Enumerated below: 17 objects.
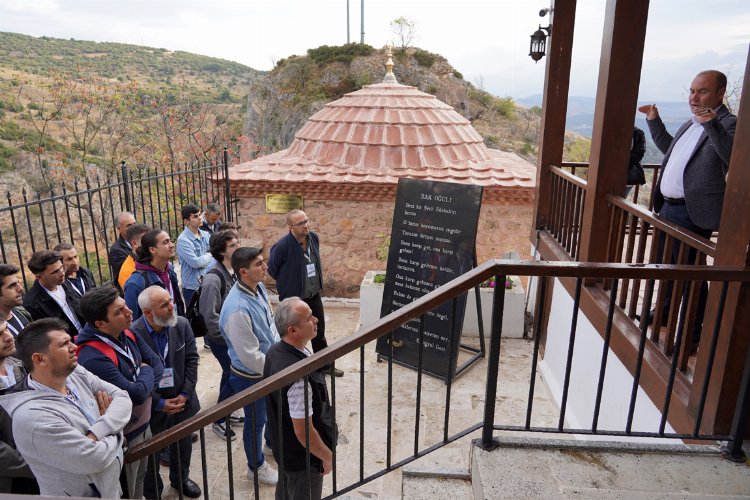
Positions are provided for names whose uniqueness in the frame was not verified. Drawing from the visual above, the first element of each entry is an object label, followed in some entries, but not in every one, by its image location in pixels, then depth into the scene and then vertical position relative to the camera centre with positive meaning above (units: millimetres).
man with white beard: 3363 -1634
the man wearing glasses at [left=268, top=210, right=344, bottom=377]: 5352 -1441
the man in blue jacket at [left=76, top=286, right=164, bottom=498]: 2906 -1343
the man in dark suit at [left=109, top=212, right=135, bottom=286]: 5000 -1224
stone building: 8578 -956
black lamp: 5984 +925
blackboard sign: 5641 -1465
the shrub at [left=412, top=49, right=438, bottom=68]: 30500 +3649
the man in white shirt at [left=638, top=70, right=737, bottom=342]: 2916 -244
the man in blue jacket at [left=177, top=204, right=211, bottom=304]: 5430 -1376
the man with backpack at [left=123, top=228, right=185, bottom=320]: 4043 -1163
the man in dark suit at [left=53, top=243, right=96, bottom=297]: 4184 -1199
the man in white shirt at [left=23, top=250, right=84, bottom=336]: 3727 -1243
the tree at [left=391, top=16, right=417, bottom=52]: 31453 +5839
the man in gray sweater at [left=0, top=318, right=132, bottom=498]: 2254 -1355
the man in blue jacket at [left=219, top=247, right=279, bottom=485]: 3711 -1447
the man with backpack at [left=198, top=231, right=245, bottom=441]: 4219 -1389
